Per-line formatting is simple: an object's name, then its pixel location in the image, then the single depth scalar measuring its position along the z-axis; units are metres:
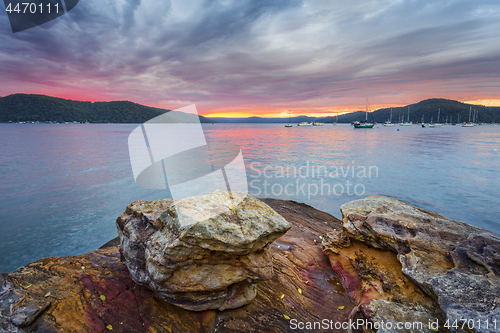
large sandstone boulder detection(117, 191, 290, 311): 3.52
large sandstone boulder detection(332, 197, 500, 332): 3.08
